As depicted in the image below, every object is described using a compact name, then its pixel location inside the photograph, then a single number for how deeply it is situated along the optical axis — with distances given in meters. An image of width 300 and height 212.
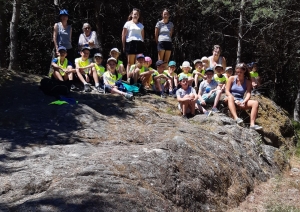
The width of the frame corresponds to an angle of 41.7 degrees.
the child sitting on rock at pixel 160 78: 9.02
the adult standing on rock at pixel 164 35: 9.67
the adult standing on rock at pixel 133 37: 9.14
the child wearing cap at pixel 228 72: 9.50
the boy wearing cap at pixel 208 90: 8.34
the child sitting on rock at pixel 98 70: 8.54
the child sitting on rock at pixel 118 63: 8.95
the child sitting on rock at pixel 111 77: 8.42
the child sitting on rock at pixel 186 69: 9.23
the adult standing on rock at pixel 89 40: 9.12
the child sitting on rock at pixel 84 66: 8.65
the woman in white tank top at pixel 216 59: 9.48
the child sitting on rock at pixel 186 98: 7.92
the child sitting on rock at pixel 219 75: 9.01
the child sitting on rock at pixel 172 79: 9.17
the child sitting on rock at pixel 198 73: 9.25
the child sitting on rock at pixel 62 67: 8.45
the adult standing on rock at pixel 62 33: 8.96
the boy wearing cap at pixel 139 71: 8.89
